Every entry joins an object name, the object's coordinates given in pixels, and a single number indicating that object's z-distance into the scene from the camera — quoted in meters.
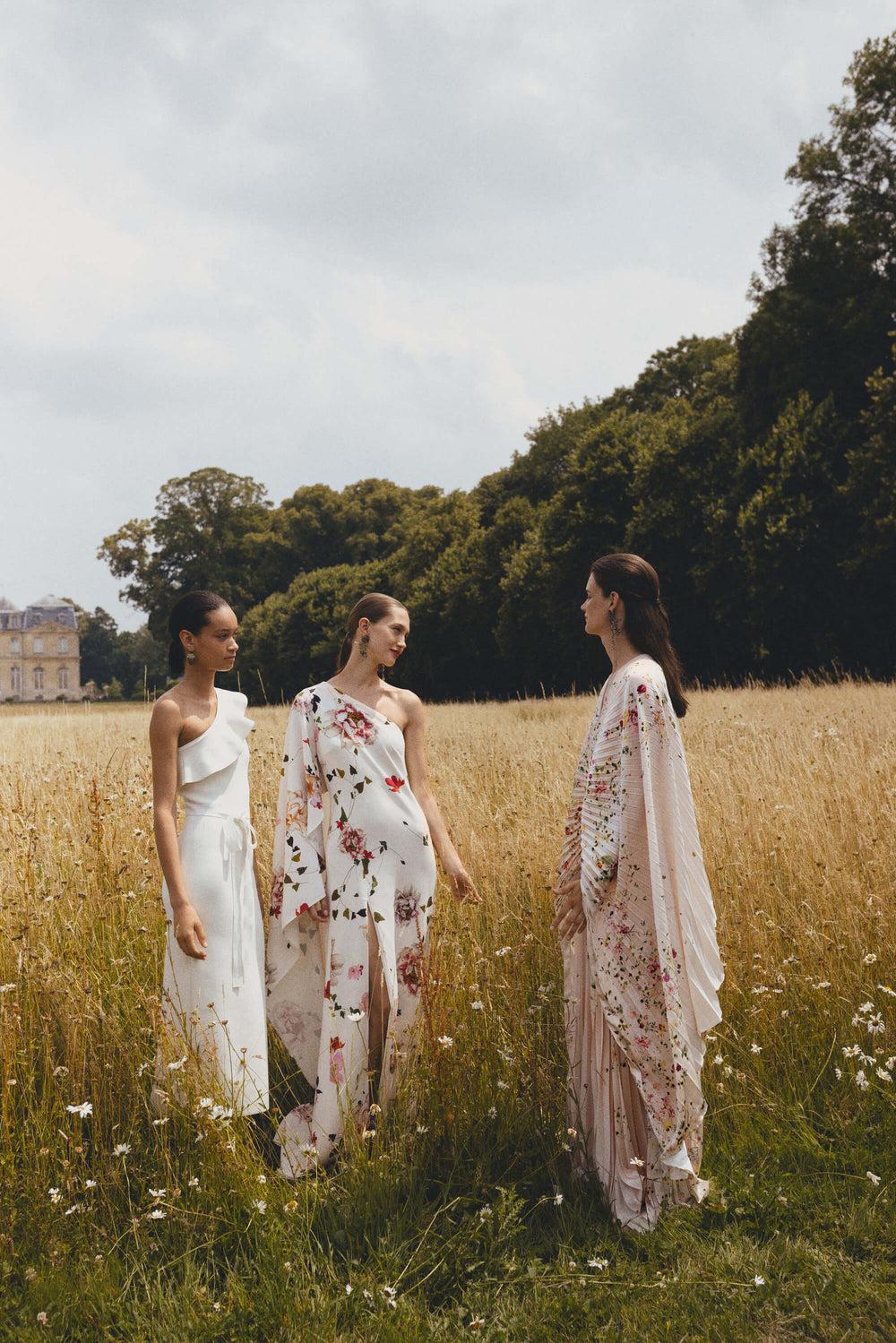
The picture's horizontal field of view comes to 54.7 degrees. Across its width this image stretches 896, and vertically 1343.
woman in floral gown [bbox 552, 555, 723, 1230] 2.74
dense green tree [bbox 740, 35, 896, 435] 20.41
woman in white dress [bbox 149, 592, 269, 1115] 2.81
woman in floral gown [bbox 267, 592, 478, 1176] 3.03
